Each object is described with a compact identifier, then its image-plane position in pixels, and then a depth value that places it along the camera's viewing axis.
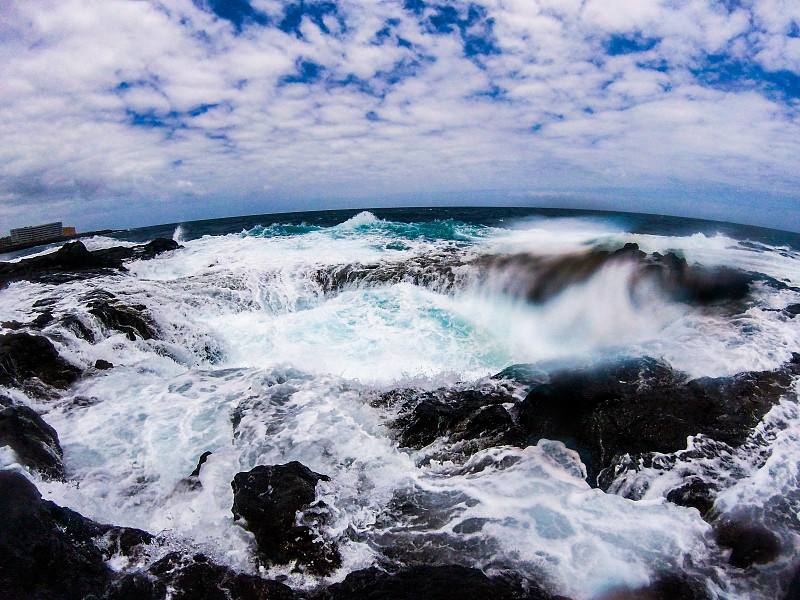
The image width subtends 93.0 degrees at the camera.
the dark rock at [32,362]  7.84
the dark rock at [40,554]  3.36
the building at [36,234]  36.81
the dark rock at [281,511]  4.15
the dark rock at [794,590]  3.79
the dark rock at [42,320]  9.69
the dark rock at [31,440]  5.25
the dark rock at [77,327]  9.73
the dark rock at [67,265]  15.48
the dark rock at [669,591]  3.75
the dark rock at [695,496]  4.96
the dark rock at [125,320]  10.43
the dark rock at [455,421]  6.40
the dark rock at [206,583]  3.59
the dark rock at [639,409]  6.01
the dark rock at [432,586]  3.56
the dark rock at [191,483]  5.39
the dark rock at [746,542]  4.24
